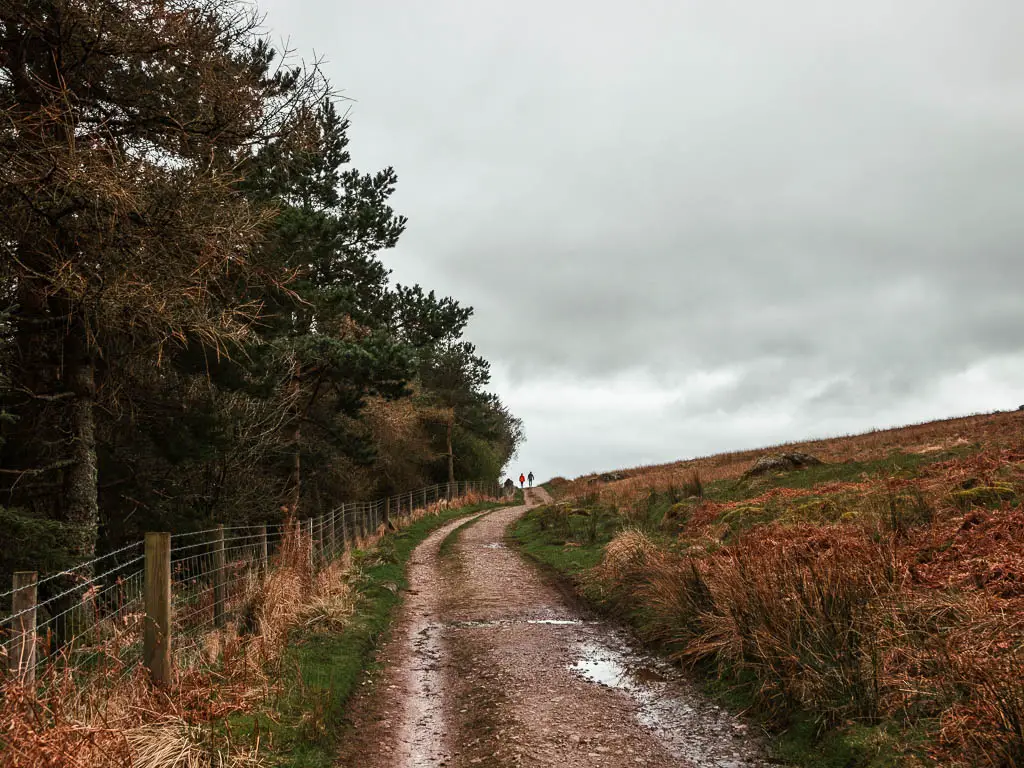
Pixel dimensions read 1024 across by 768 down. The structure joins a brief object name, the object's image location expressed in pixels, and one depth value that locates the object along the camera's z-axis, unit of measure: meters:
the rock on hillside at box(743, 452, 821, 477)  20.78
